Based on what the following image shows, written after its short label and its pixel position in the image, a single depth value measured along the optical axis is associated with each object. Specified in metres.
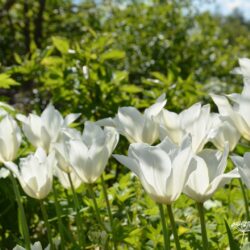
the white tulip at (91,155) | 1.08
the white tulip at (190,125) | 1.06
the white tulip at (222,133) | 1.12
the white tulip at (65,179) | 1.36
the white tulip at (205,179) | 0.89
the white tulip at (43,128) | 1.29
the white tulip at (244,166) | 0.83
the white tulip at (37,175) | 1.08
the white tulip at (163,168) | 0.86
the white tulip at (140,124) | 1.16
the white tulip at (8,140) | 1.21
